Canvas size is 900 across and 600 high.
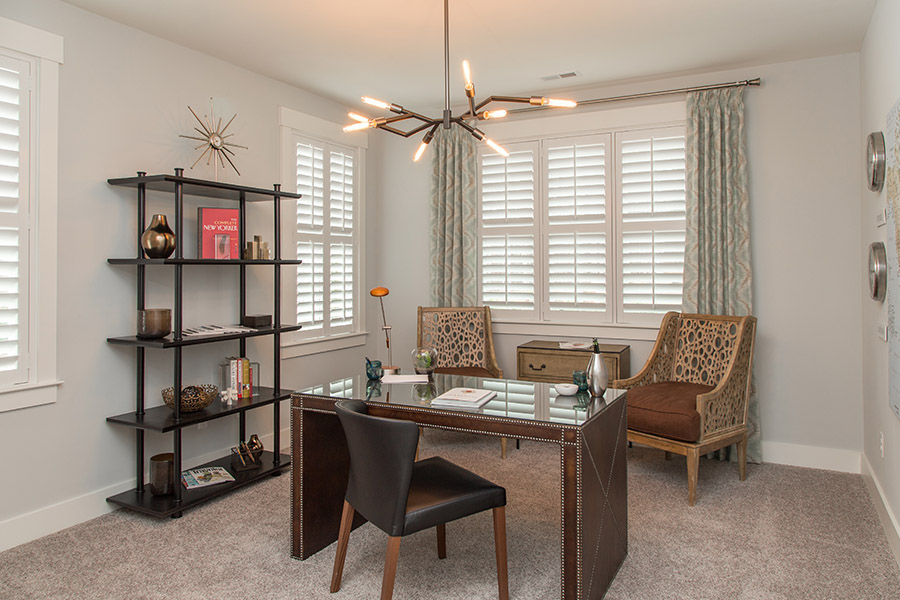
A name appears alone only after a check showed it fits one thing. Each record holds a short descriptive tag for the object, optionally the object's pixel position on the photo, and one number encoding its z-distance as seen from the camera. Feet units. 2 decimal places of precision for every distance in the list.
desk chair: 6.59
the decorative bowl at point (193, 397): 10.79
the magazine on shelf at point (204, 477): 11.19
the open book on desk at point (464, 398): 8.02
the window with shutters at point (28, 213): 9.21
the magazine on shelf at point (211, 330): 11.21
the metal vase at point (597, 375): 8.13
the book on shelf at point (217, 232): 11.75
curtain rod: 13.03
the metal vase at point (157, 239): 10.28
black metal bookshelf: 10.22
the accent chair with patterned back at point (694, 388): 10.95
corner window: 14.82
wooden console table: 13.55
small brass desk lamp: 14.22
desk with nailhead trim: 6.84
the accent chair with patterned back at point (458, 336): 15.48
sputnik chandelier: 7.66
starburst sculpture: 12.24
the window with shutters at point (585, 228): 14.17
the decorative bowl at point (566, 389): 8.54
